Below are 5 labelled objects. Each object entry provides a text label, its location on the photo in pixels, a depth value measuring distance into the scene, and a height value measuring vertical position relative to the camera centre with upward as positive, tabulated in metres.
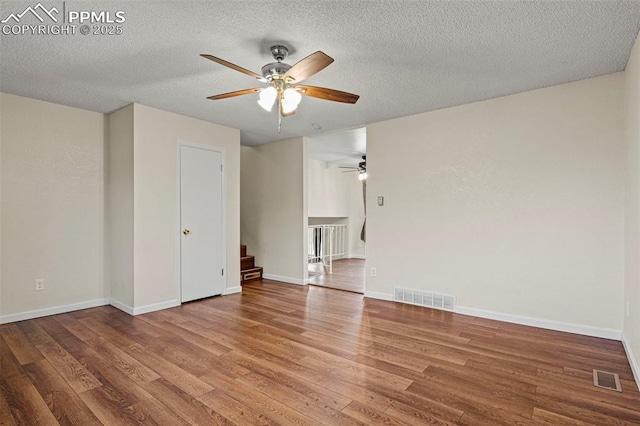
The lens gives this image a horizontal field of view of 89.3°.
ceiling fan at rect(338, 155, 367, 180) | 7.83 +1.06
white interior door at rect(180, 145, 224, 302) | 4.39 -0.15
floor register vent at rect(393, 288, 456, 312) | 4.00 -1.13
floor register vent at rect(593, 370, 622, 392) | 2.25 -1.22
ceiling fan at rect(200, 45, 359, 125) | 2.55 +1.02
